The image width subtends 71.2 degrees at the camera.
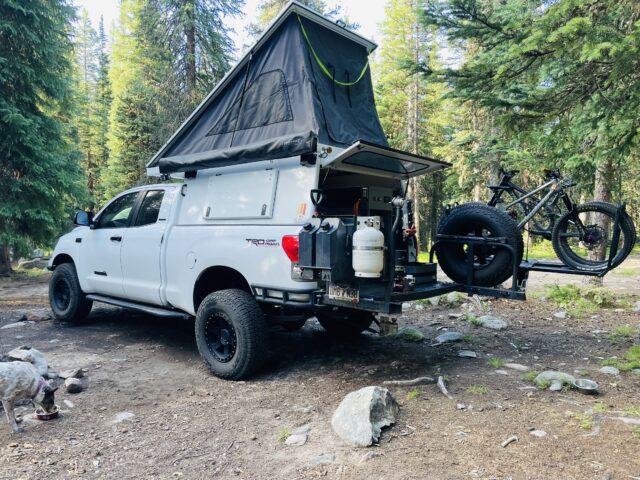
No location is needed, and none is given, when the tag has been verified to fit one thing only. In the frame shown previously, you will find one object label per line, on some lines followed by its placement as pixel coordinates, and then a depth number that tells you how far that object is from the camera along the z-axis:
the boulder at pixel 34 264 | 16.38
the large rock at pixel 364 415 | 3.24
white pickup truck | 4.13
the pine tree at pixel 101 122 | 29.33
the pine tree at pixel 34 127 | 11.43
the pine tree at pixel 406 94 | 20.45
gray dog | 3.43
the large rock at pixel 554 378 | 4.18
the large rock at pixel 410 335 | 6.09
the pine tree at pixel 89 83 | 30.00
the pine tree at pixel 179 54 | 14.92
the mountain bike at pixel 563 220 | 4.51
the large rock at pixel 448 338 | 5.99
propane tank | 3.88
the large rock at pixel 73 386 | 4.30
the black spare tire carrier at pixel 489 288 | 4.46
